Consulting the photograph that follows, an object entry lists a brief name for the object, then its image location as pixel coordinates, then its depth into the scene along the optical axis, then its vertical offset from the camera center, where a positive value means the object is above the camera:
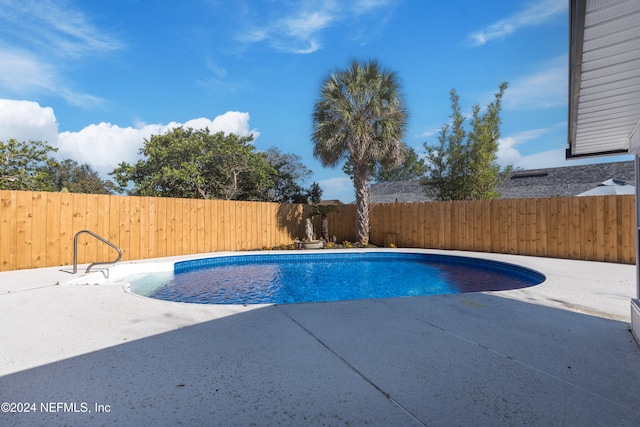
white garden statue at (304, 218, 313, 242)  12.22 -0.65
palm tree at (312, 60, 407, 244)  11.24 +3.39
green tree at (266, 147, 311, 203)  16.30 +1.78
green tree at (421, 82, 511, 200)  12.76 +2.26
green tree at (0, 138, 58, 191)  10.30 +1.62
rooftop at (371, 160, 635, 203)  16.69 +1.87
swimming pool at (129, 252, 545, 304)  5.82 -1.42
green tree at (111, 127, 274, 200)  14.33 +2.09
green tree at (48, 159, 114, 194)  23.59 +2.64
